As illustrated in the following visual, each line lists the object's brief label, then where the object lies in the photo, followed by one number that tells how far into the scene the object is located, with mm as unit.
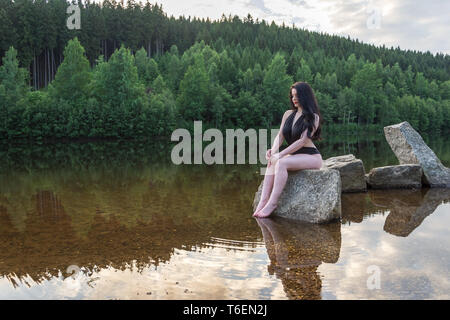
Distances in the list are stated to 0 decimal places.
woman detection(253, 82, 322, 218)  8188
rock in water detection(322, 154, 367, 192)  11156
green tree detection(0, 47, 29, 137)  44375
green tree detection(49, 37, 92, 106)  50188
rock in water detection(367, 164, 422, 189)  11867
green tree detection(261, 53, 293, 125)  67625
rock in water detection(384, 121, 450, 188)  12172
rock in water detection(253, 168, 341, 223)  7848
